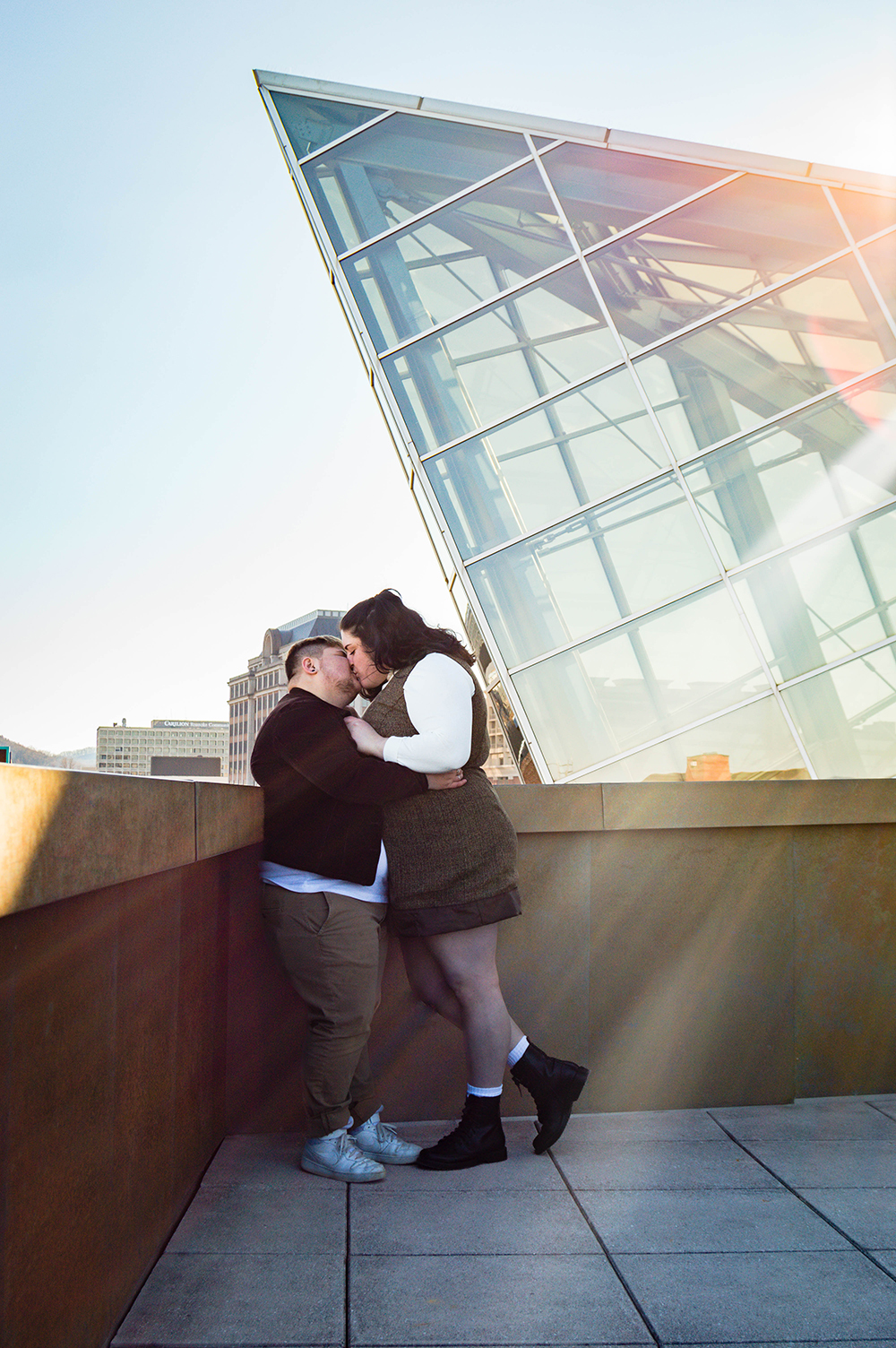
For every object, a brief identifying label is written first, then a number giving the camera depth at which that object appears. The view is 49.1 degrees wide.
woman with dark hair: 3.32
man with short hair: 3.17
